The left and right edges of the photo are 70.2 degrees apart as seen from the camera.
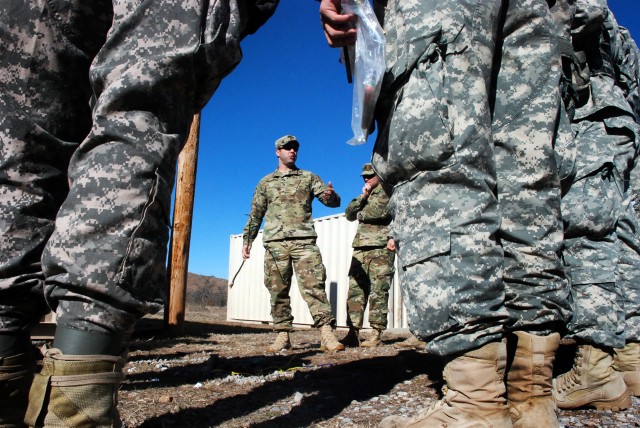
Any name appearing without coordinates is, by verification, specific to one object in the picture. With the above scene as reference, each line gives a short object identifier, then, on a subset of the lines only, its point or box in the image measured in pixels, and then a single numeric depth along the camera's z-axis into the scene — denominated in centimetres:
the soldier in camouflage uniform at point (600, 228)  211
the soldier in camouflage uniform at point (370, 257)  554
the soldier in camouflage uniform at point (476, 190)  125
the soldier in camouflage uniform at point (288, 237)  483
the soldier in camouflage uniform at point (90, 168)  96
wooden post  625
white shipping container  1013
